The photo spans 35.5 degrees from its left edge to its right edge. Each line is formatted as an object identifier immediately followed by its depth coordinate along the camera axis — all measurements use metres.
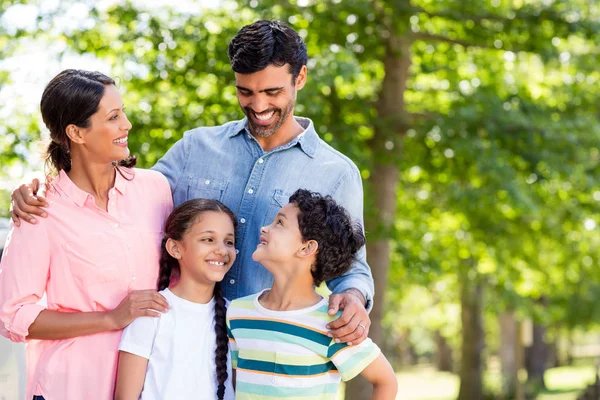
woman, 3.10
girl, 3.16
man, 3.48
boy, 3.14
